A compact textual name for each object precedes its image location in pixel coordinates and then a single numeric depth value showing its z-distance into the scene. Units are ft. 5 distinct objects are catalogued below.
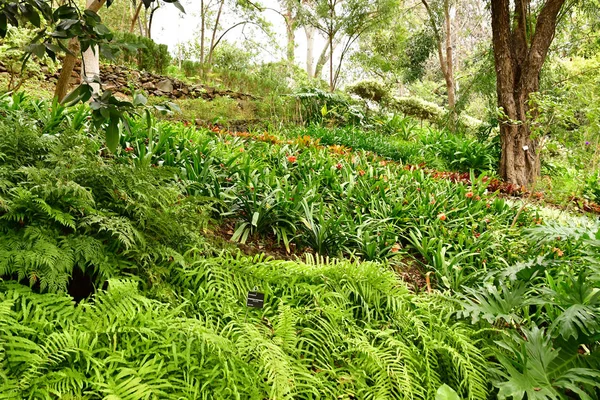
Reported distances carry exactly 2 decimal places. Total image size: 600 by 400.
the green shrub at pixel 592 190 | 16.88
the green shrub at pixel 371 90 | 31.89
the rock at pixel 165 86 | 27.64
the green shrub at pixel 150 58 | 29.43
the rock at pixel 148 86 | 27.12
